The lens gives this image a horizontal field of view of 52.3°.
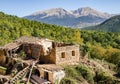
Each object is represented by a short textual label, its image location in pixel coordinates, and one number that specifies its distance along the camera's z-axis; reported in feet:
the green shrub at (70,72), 51.83
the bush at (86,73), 52.74
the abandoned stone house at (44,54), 49.92
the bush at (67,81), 49.49
